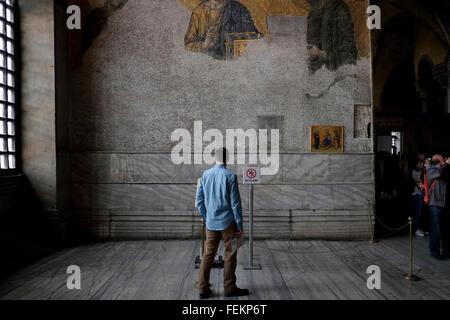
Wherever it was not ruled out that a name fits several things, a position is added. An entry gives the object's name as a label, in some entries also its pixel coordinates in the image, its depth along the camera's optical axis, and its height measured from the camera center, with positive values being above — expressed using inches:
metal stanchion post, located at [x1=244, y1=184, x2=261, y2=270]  236.2 -68.6
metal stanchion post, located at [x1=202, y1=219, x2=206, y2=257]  222.3 -59.4
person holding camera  256.8 -39.7
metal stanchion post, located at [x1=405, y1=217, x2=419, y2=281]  214.0 -87.7
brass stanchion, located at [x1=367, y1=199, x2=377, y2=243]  315.3 -80.7
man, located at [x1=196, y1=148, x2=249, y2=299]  181.6 -38.2
